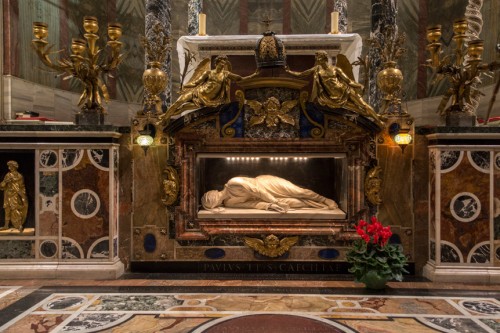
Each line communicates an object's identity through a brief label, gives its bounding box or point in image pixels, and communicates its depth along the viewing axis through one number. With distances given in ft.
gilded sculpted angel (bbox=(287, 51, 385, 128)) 18.42
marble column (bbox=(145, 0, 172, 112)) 27.58
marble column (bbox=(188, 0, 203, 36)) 32.48
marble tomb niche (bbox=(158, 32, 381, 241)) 18.71
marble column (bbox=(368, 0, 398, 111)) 26.27
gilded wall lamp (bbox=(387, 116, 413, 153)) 18.16
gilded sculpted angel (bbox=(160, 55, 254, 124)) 18.53
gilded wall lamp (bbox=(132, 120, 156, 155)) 18.39
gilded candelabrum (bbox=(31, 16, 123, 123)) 18.01
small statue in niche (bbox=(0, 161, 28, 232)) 18.35
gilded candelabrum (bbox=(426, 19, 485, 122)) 18.11
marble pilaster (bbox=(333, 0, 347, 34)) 33.50
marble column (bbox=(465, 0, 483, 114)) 26.12
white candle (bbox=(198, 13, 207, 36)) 25.83
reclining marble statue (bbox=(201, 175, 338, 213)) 19.77
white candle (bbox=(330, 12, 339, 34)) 26.30
